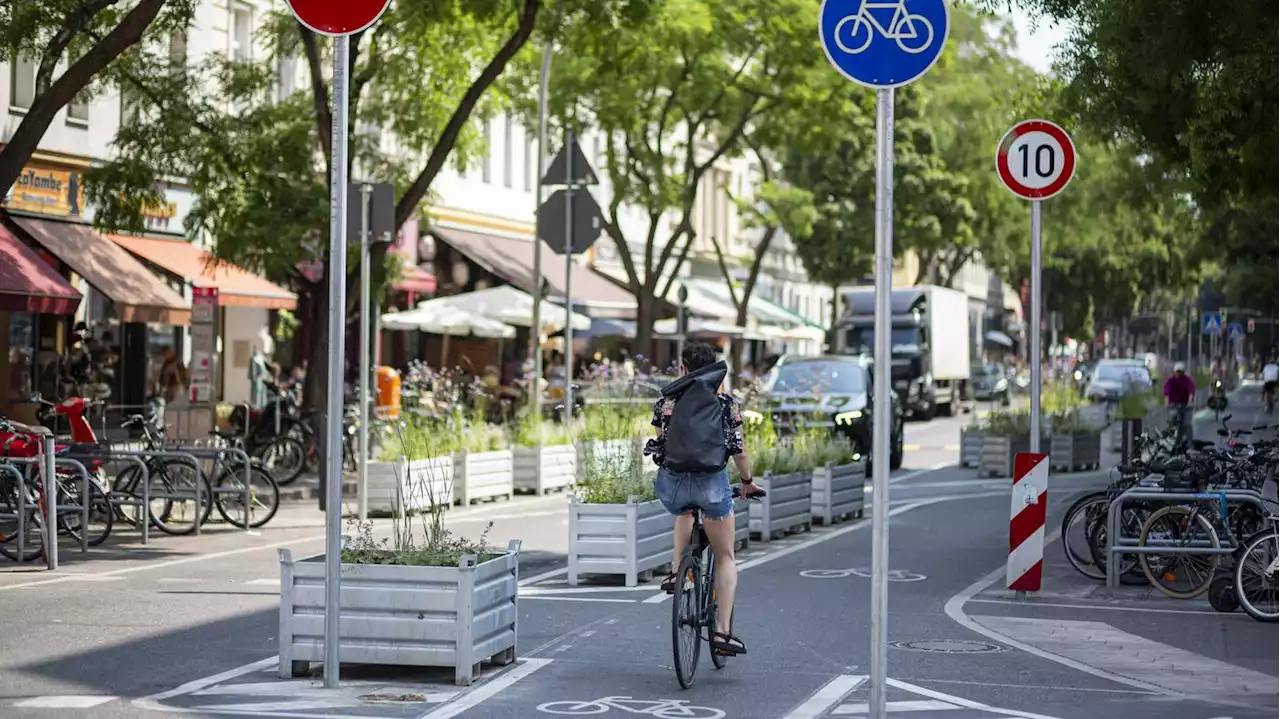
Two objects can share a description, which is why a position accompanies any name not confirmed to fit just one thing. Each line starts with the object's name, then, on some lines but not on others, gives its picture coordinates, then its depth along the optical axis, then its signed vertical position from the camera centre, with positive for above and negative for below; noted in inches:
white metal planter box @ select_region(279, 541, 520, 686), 414.0 -40.7
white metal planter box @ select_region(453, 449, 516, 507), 930.1 -30.7
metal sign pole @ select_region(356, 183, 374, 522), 780.0 +16.9
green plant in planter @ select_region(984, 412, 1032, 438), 1240.8 -7.9
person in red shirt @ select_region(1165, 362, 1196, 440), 1535.4 +17.2
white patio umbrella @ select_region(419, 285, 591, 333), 1506.9 +72.9
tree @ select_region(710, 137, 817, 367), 2031.3 +188.1
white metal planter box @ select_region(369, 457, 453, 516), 844.0 -30.2
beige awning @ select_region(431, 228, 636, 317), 1834.4 +122.0
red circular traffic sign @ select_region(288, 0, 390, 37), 383.2 +70.6
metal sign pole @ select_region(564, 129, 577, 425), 1048.2 +75.8
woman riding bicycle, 435.2 -10.5
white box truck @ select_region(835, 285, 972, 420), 2158.0 +73.8
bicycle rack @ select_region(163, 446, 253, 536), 757.9 -18.9
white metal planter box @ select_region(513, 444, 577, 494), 1006.4 -29.1
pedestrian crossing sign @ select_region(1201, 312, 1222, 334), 2317.9 +97.5
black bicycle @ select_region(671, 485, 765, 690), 411.5 -38.9
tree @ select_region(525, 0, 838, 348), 1581.0 +248.6
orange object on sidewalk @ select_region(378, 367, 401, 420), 1201.4 +8.2
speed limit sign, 604.7 +71.4
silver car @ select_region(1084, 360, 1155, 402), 2355.1 +40.9
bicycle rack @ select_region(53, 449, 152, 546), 721.6 -25.3
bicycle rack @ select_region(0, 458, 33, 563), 634.8 -31.2
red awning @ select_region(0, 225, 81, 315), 1027.9 +58.1
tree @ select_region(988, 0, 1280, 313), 643.5 +109.4
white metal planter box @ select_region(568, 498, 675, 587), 614.2 -38.2
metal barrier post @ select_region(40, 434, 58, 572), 633.0 -32.8
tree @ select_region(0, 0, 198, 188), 736.3 +130.9
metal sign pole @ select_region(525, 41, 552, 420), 1155.3 +81.4
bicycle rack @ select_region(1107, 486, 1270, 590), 587.2 -29.8
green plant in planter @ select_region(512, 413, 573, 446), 1023.0 -12.5
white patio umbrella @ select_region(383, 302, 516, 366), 1485.0 +58.9
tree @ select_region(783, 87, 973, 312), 2610.7 +263.4
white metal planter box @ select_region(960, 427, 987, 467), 1316.4 -22.3
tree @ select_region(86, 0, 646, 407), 1005.2 +125.5
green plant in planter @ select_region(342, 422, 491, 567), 427.2 -29.2
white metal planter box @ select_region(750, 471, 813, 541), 766.5 -35.7
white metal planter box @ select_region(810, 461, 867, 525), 851.4 -33.2
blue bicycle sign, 326.6 +57.6
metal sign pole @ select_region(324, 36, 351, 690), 379.6 +8.3
